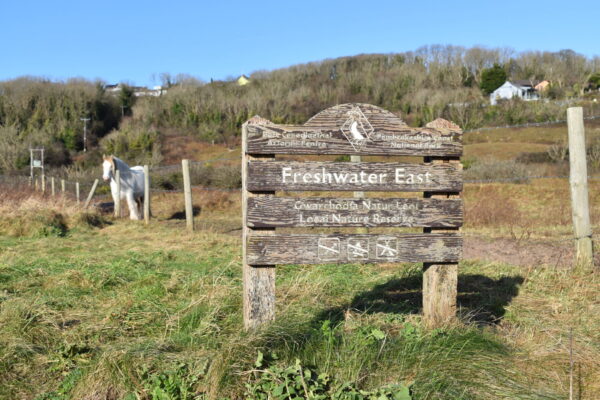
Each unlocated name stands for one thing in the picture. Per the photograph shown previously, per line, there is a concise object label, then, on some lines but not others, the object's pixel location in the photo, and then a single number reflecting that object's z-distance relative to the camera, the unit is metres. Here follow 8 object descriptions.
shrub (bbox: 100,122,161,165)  39.43
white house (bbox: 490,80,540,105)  54.35
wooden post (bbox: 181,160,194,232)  11.51
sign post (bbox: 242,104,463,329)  4.00
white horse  15.45
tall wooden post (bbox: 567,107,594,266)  6.23
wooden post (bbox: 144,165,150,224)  13.67
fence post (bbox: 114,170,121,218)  15.43
